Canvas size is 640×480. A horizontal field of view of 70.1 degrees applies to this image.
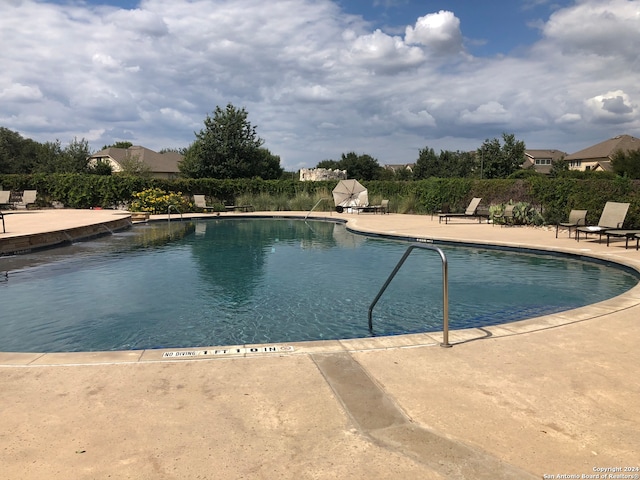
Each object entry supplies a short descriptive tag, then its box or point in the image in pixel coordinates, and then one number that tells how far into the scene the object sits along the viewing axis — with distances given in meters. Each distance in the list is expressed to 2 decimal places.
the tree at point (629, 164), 37.28
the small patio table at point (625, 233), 11.20
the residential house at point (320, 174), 53.19
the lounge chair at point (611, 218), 12.31
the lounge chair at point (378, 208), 25.75
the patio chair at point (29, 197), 26.12
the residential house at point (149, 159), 59.00
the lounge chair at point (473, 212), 20.10
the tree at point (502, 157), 47.28
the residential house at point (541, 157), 86.93
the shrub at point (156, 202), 25.53
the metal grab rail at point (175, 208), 25.59
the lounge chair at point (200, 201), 26.55
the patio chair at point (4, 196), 24.20
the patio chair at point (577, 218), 13.87
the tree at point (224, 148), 42.59
